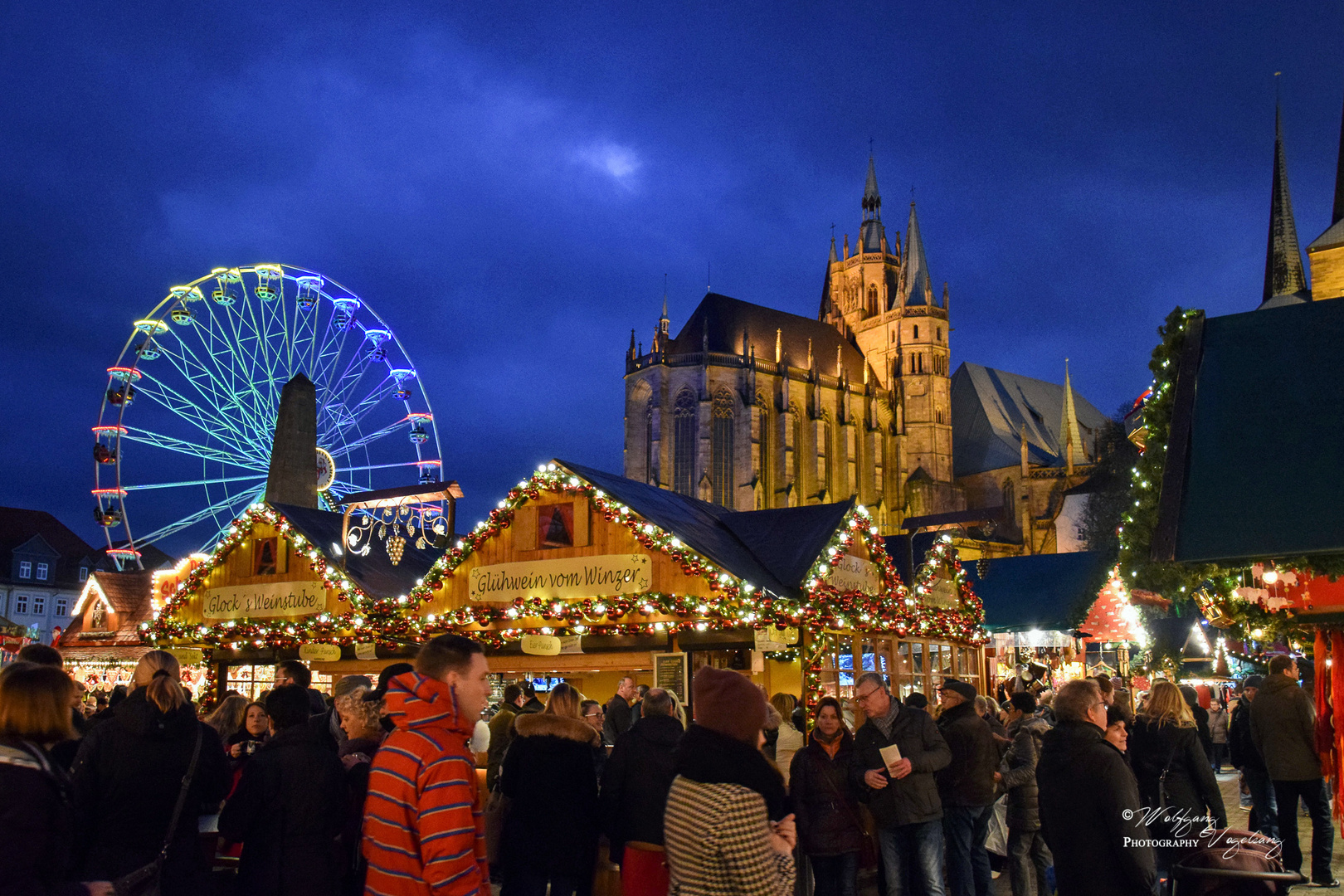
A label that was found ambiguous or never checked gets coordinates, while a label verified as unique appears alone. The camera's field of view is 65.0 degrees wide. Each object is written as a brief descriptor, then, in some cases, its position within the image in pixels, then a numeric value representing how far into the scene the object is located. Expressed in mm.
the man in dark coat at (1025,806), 6832
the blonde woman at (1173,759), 6523
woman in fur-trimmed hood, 4633
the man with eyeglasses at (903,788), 5812
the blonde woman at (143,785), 3951
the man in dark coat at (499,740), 6934
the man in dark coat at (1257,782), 8656
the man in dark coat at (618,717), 8336
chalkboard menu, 12102
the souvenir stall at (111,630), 18688
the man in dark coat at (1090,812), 4371
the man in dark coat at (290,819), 4020
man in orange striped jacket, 3219
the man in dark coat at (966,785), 6422
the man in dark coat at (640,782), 4844
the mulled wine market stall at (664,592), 11695
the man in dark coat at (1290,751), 7488
